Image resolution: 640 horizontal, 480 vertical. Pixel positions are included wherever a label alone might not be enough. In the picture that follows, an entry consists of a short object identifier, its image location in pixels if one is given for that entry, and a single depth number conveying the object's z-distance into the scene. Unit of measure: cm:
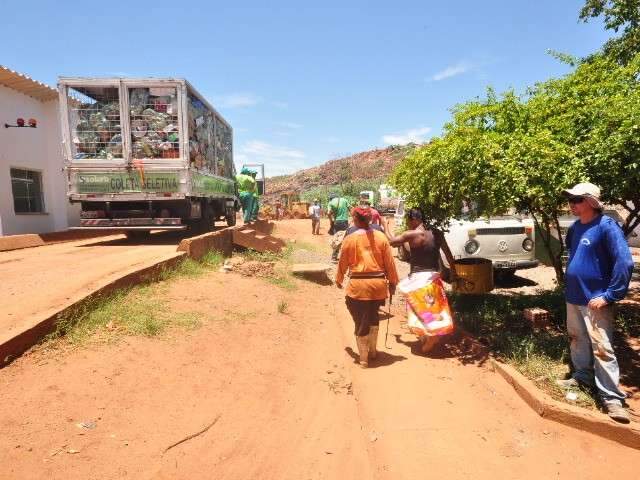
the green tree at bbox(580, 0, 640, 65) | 736
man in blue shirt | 330
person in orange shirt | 444
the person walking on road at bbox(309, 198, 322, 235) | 1903
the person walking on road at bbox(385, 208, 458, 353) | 484
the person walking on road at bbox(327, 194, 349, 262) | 1162
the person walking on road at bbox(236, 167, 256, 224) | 1285
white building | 1111
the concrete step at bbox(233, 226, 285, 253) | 947
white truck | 891
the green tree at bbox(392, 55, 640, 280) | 392
